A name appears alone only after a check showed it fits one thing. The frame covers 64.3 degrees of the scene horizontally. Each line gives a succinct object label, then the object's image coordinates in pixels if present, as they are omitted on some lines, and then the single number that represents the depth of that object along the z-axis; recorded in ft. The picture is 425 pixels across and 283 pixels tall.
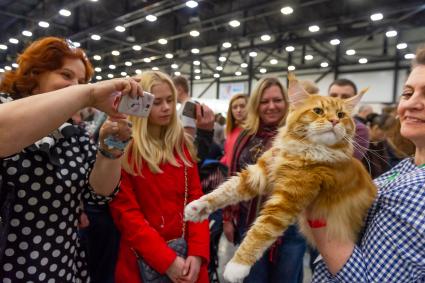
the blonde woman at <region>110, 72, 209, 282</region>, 4.89
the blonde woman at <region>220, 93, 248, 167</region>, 9.20
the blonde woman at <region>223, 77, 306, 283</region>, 6.08
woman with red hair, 2.97
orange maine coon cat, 3.32
